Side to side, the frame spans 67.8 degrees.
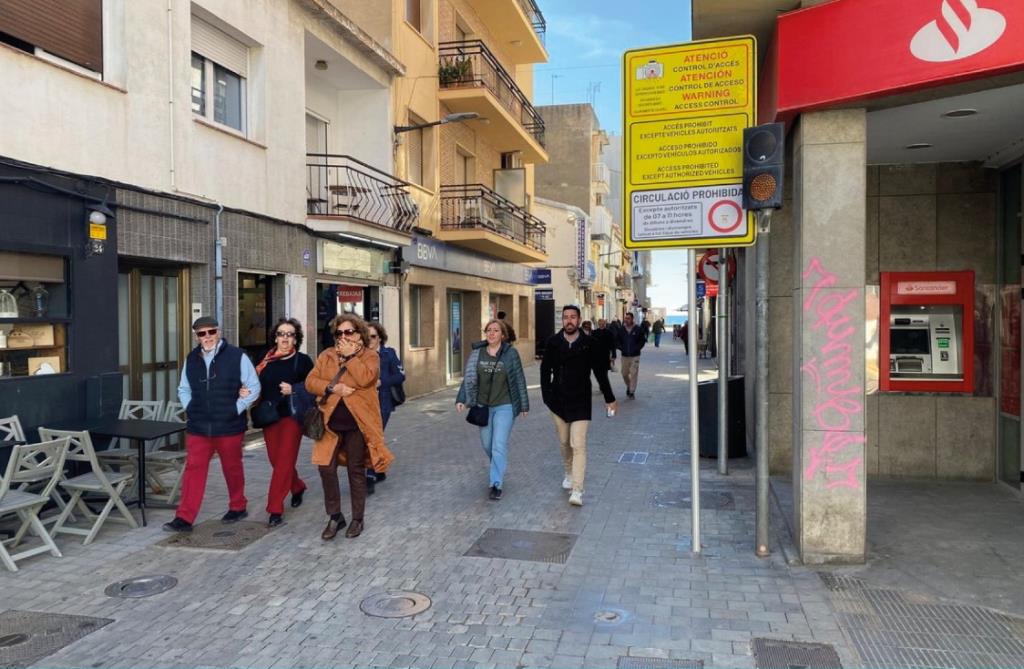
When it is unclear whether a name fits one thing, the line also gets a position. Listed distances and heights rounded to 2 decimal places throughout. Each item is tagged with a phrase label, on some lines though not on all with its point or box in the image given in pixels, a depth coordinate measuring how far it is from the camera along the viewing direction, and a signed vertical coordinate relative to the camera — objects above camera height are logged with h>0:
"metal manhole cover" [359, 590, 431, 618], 4.52 -1.69
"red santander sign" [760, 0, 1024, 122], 4.41 +1.72
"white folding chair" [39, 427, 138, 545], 5.73 -1.22
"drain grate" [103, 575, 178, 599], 4.79 -1.68
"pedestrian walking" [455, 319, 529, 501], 7.17 -0.60
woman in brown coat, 5.96 -0.71
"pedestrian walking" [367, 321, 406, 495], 7.83 -0.53
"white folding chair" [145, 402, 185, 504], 6.94 -1.33
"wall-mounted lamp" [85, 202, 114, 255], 7.47 +1.00
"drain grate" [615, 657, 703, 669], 3.81 -1.70
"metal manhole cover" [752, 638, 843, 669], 3.81 -1.69
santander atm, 7.43 -0.08
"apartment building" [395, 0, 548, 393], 16.20 +4.02
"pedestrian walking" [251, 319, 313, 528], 6.36 -0.68
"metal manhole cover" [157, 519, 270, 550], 5.80 -1.65
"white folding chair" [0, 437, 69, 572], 5.12 -1.17
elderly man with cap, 6.10 -0.62
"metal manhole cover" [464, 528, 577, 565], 5.56 -1.67
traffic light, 4.96 +1.06
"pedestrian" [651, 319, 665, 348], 40.24 -0.21
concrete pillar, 5.12 -0.09
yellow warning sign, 5.28 +1.31
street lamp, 14.77 +4.17
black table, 6.04 -0.85
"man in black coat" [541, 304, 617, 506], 6.98 -0.55
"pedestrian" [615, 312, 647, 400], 15.10 -0.41
